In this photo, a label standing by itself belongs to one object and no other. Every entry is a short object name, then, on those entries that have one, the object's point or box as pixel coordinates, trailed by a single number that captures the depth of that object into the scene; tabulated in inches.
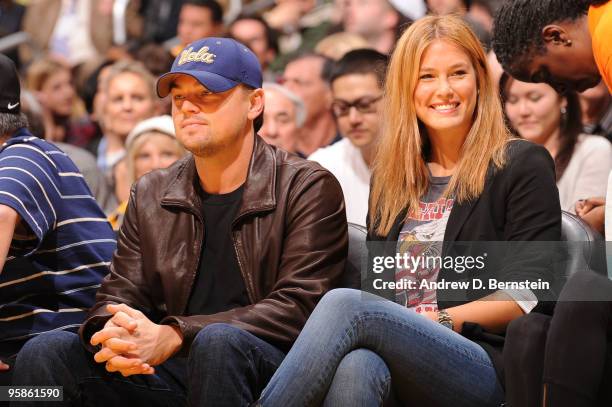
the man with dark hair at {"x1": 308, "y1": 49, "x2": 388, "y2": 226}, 353.7
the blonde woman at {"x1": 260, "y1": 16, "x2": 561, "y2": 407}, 204.4
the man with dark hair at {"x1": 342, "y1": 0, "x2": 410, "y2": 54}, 420.2
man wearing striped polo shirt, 239.3
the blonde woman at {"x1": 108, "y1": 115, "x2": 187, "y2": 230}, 373.1
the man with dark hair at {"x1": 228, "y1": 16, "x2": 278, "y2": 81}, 468.4
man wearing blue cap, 219.6
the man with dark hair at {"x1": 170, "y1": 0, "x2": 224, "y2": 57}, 489.7
